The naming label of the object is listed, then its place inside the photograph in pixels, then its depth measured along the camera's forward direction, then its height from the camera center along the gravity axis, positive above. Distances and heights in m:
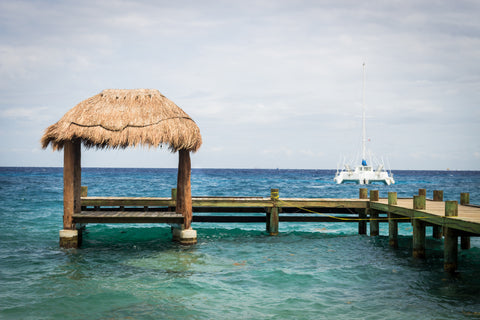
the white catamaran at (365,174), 66.12 -0.92
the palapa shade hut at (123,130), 12.55 +1.00
